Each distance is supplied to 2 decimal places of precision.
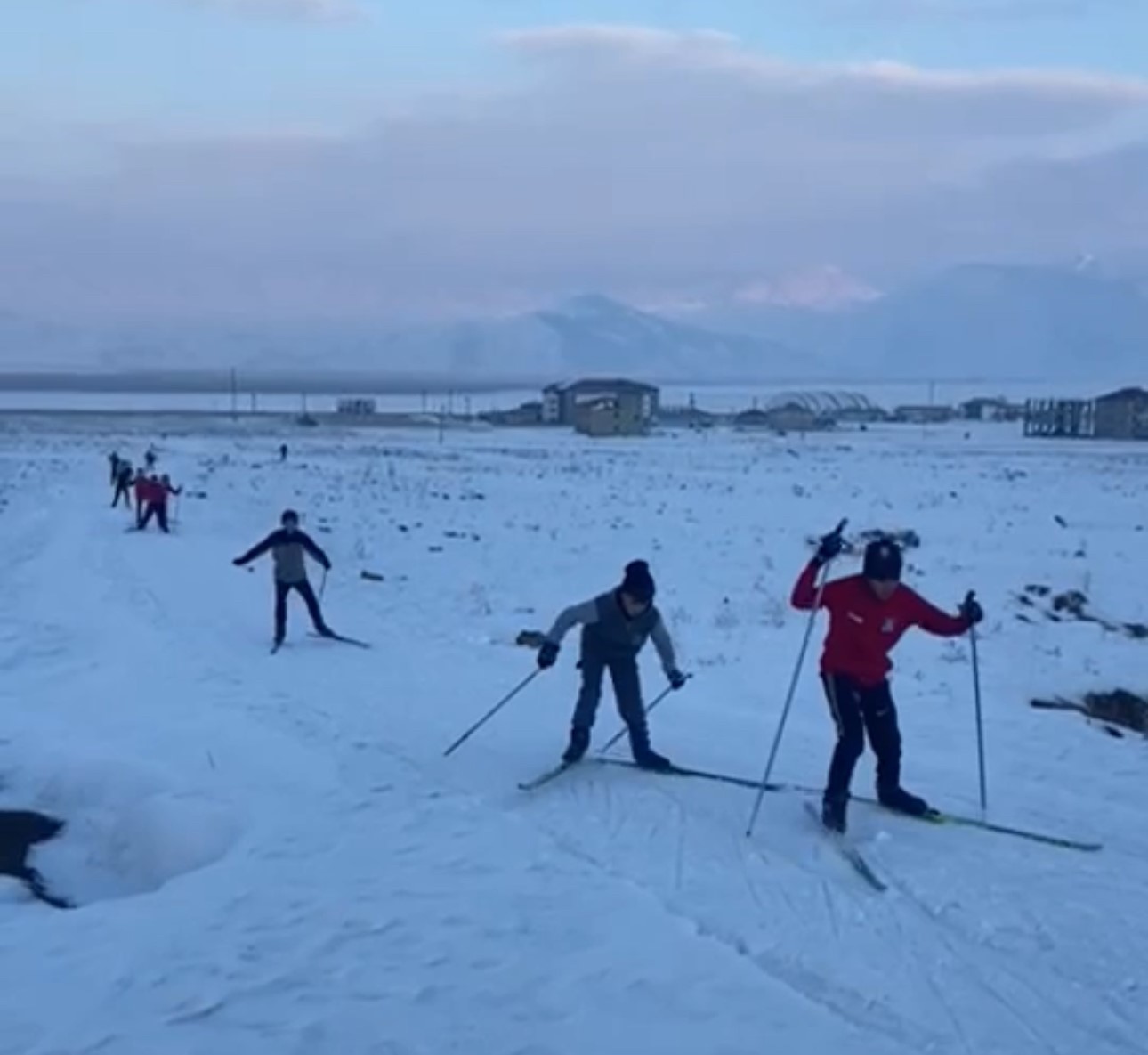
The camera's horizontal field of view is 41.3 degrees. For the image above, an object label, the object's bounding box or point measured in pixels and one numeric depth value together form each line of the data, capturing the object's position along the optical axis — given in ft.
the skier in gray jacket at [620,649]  29.22
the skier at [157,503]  83.41
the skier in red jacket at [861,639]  26.45
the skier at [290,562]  48.16
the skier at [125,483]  99.76
